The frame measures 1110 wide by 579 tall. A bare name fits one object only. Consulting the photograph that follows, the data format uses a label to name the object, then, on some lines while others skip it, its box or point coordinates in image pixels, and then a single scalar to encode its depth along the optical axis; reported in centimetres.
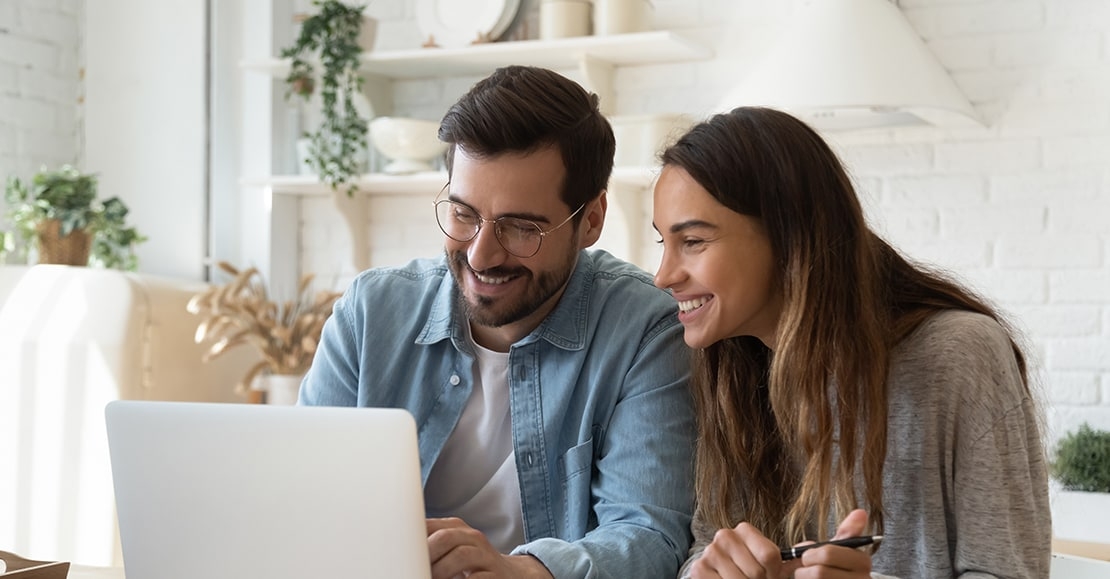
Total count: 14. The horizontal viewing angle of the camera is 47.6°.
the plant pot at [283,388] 303
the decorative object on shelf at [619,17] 298
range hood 250
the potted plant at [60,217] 310
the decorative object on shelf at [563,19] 300
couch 293
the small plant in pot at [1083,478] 235
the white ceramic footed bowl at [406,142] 312
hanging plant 320
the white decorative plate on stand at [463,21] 315
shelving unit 297
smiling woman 131
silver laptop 106
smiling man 157
